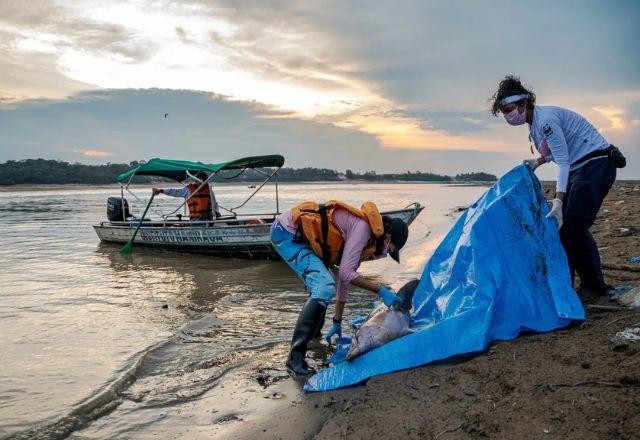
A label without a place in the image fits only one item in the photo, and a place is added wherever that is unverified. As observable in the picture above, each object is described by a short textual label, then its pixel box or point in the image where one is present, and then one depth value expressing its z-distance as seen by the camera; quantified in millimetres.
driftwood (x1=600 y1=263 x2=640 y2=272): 5523
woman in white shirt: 4199
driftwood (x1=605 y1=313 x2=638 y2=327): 3588
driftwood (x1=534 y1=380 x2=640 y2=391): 2617
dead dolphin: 3836
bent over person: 3979
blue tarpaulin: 3578
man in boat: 12766
